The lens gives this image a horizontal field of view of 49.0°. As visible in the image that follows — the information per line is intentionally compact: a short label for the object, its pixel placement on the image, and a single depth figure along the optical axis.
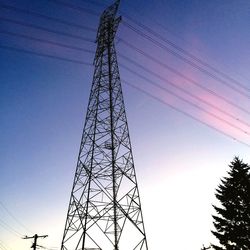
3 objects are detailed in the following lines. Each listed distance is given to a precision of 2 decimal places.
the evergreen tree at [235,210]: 16.27
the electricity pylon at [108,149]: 12.62
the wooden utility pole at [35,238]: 22.69
